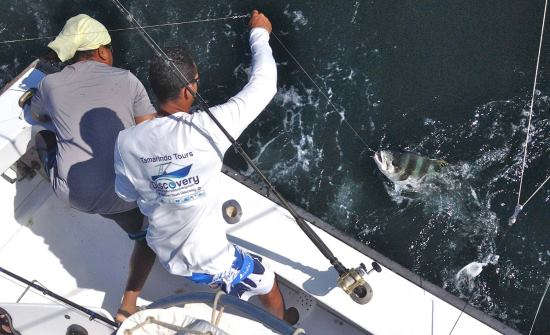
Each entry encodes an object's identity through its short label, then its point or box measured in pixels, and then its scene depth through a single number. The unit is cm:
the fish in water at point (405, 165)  486
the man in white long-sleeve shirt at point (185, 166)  255
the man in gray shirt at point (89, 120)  330
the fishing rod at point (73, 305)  322
